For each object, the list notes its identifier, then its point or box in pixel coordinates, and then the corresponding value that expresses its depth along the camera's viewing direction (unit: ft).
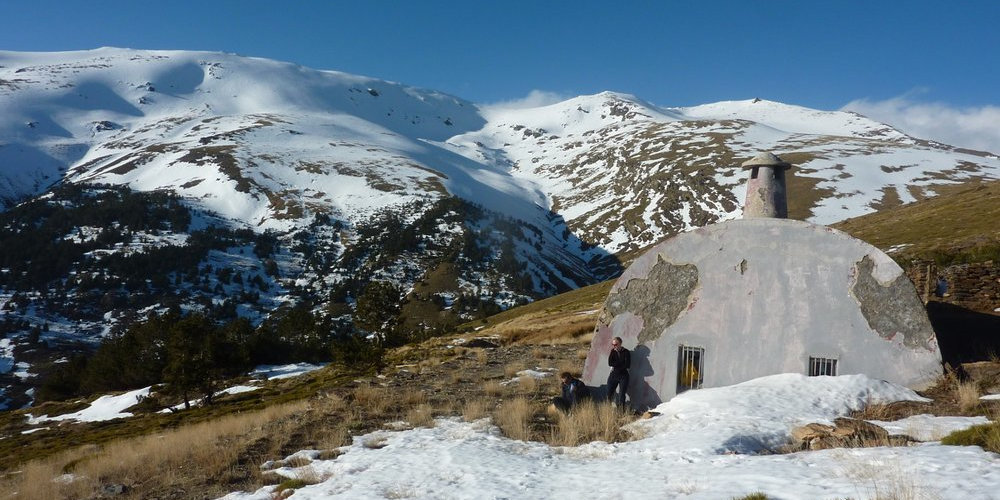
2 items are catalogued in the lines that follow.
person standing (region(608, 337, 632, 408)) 46.09
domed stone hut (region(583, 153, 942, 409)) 42.04
